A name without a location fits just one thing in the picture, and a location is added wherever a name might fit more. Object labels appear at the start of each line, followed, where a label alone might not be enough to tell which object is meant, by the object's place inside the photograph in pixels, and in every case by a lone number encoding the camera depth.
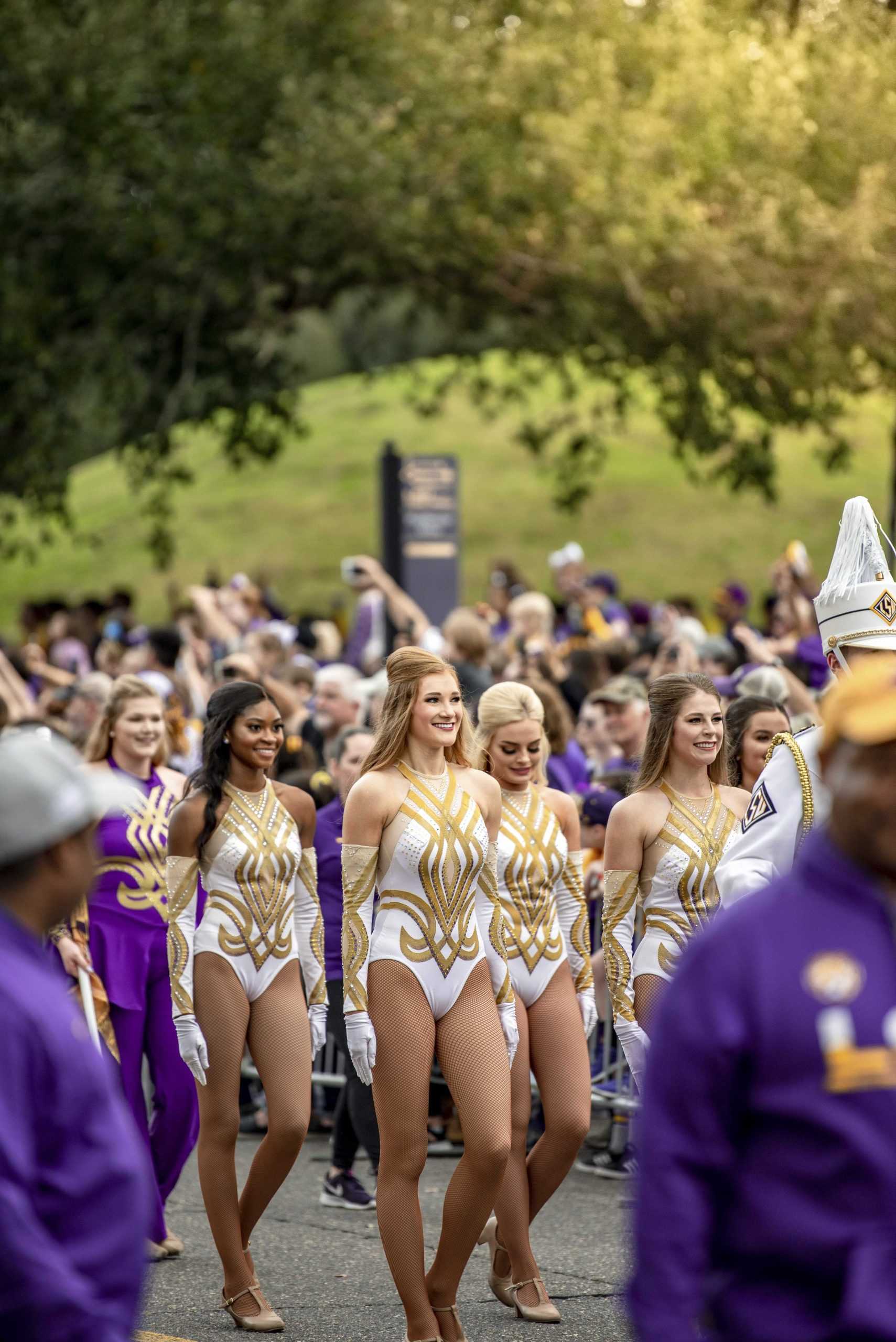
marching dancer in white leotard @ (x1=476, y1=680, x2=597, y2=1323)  12.90
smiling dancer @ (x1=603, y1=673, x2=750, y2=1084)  12.80
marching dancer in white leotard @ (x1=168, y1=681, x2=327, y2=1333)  12.80
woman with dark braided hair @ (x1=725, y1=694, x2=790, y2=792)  14.52
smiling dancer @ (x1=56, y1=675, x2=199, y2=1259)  14.65
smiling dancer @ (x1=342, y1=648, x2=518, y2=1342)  11.69
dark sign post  37.97
